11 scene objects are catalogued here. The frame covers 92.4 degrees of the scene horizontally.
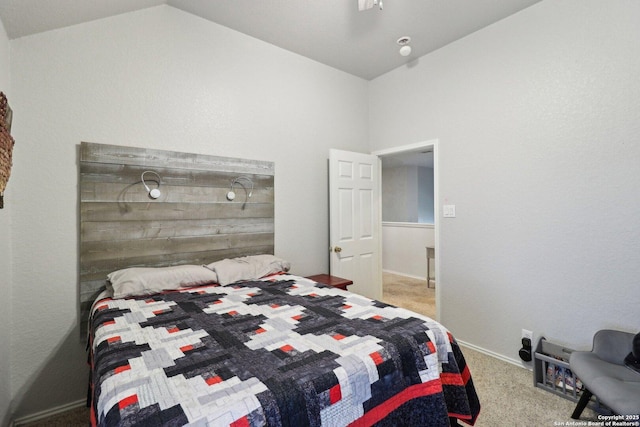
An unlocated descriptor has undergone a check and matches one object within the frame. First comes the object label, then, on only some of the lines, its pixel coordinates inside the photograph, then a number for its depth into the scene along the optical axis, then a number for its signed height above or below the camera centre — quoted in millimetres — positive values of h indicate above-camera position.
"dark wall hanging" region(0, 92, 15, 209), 1461 +359
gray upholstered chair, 1432 -863
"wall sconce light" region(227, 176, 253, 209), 2668 +218
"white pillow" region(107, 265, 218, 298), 1934 -434
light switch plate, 2984 +19
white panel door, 3264 -70
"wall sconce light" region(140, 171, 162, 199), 2273 +171
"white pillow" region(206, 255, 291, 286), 2307 -430
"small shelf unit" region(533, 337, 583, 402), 2047 -1108
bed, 959 -537
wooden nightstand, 2875 -655
